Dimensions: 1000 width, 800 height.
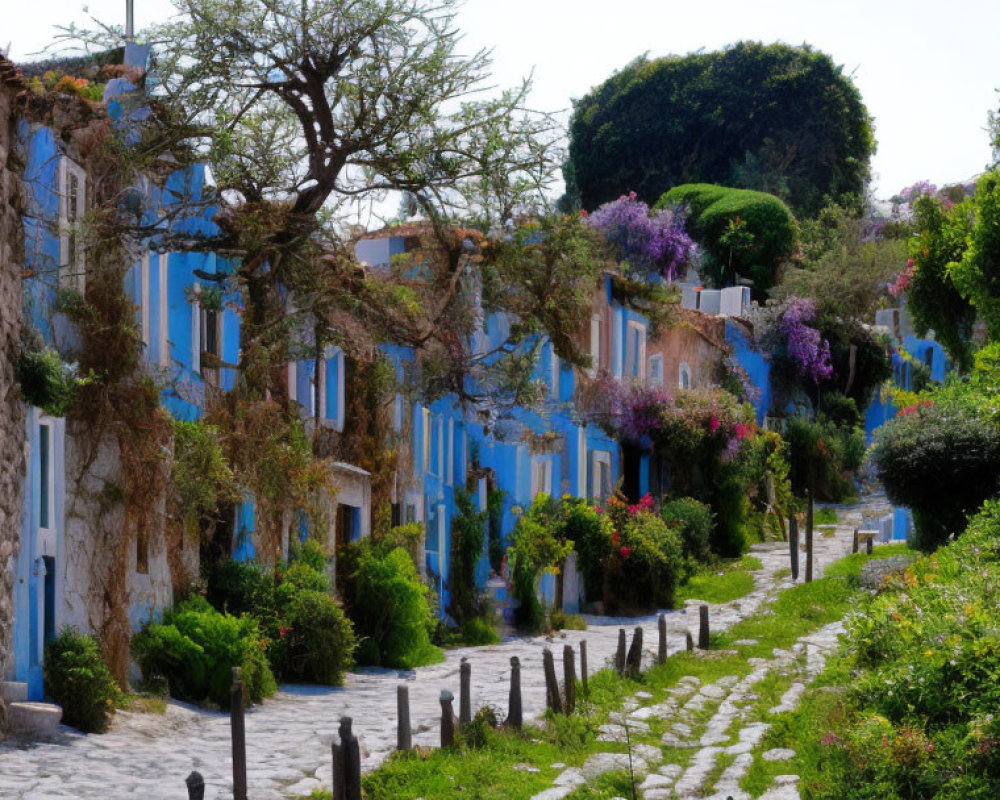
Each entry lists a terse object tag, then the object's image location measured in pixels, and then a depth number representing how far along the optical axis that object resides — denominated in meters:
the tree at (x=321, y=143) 17.36
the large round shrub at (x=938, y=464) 25.58
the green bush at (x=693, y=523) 31.69
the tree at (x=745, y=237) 48.44
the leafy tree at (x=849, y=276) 44.53
